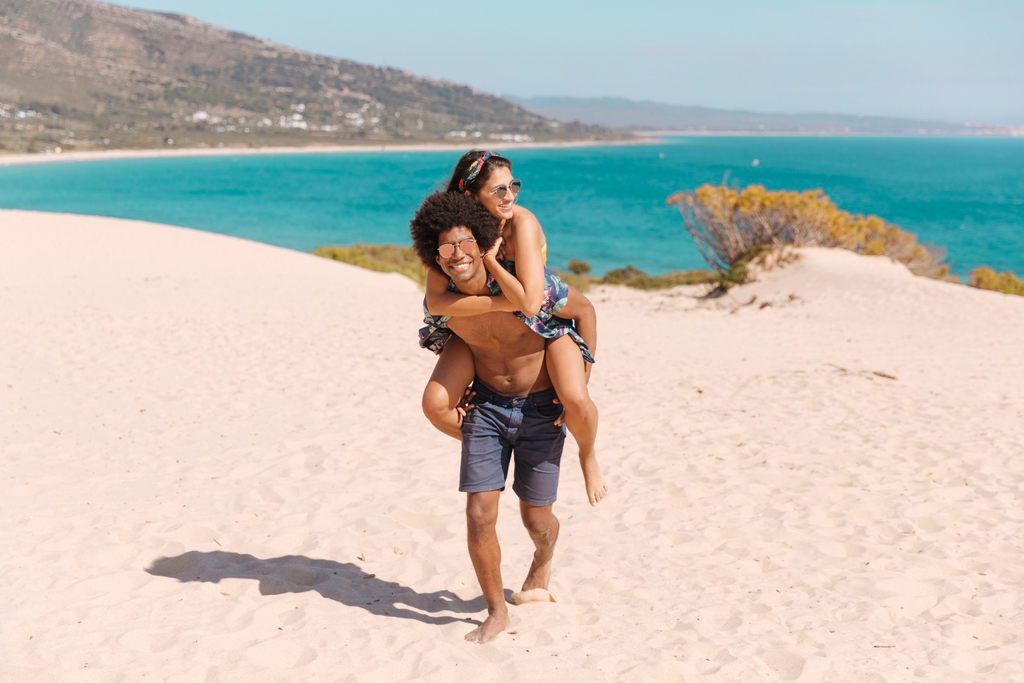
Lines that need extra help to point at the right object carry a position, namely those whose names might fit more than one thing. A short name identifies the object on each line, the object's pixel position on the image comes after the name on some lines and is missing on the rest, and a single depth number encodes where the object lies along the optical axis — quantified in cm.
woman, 337
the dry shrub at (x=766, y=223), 2169
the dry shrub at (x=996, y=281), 2306
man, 365
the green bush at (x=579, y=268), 3177
